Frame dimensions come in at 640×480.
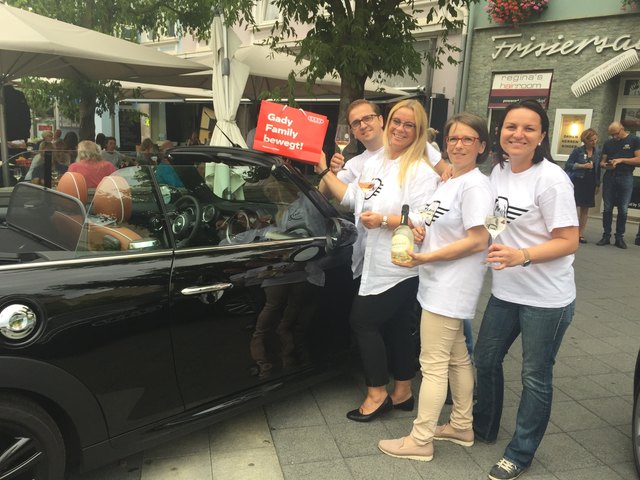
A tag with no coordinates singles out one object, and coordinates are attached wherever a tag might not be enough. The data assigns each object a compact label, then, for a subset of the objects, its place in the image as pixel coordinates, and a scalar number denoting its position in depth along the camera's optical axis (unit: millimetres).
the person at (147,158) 2518
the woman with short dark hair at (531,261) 2129
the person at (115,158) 2571
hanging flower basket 10328
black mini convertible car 1862
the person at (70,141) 7441
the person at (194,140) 13180
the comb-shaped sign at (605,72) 9383
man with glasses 3092
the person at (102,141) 9148
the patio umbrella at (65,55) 5352
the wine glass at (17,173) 3066
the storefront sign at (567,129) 10328
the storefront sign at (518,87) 10695
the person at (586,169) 8109
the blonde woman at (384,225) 2617
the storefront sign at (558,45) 9578
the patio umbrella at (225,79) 5203
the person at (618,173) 7859
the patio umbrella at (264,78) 7664
